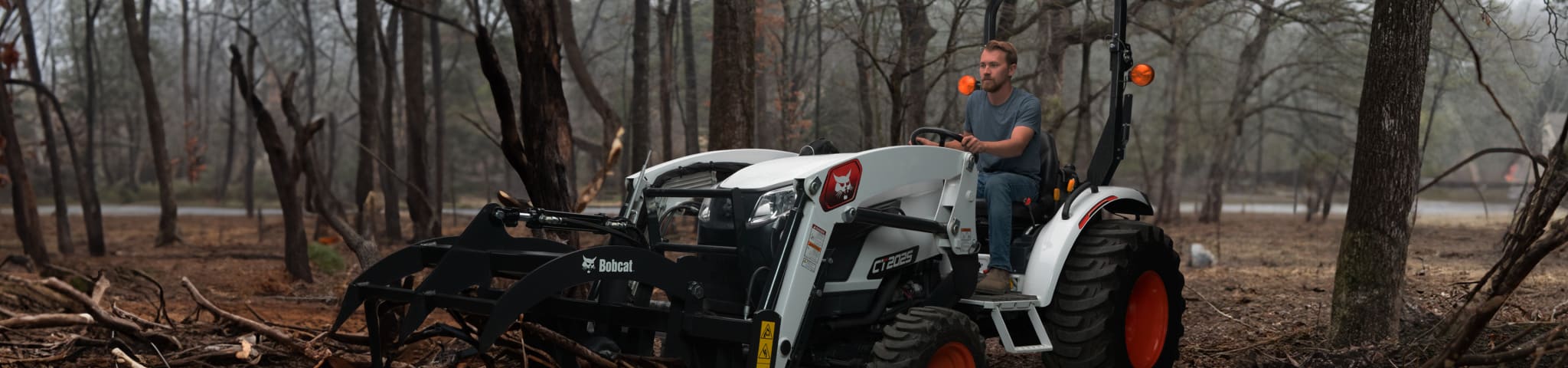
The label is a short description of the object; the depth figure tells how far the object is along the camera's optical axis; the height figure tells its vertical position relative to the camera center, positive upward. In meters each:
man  5.75 +0.08
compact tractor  4.58 -0.46
